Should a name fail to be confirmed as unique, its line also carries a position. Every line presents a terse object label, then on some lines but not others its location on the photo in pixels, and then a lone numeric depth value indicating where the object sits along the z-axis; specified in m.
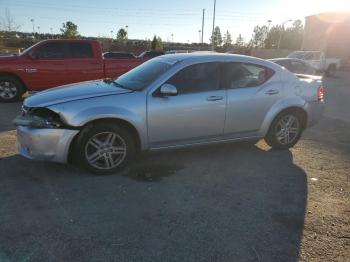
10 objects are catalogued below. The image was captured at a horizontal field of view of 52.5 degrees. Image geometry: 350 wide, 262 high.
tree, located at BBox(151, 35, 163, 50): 52.50
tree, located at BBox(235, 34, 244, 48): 93.44
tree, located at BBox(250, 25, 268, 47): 87.27
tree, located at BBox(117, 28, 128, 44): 79.06
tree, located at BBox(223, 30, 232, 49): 92.34
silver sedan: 4.52
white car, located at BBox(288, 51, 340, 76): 23.47
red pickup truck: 10.01
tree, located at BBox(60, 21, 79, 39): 61.03
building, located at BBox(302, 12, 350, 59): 48.53
